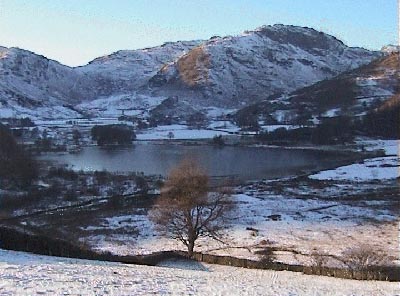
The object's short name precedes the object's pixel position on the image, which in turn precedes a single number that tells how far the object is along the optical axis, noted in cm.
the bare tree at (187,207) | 3425
